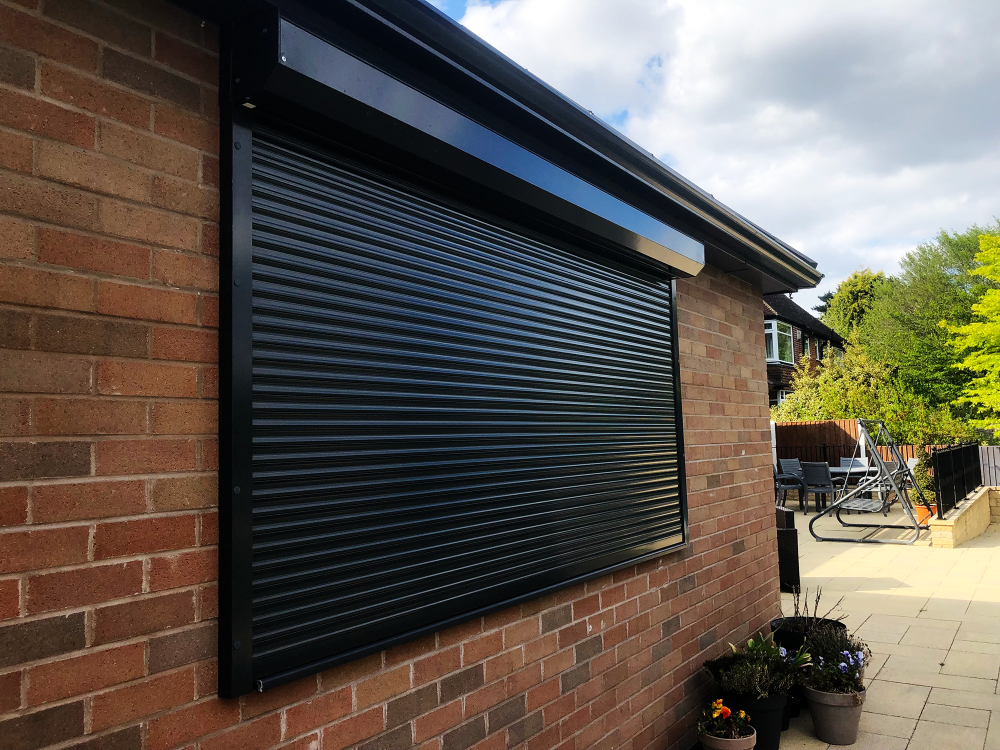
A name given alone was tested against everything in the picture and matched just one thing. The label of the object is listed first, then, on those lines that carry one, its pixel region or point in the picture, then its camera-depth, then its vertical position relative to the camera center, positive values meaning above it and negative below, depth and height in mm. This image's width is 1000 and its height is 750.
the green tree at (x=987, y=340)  21170 +2367
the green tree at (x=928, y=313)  30312 +4829
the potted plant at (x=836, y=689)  3805 -1595
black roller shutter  1819 +31
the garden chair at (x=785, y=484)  13734 -1475
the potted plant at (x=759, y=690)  3585 -1475
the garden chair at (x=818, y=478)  12922 -1217
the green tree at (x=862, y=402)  18344 +395
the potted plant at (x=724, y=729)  3342 -1603
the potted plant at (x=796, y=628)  4535 -1468
